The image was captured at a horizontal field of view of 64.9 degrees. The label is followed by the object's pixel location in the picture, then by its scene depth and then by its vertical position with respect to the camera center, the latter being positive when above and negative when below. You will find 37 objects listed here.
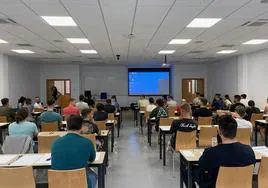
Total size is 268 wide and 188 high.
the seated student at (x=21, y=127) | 3.37 -0.61
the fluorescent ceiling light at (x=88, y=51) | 8.05 +1.45
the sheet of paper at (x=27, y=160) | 2.34 -0.82
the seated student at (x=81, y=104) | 6.27 -0.47
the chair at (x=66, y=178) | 1.90 -0.81
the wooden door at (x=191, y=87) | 13.03 +0.06
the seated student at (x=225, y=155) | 1.95 -0.63
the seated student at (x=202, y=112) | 5.65 -0.65
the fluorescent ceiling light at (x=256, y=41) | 6.39 +1.44
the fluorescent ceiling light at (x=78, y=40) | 5.99 +1.42
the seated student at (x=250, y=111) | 5.68 -0.64
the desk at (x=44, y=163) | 2.31 -0.82
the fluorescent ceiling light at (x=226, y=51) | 8.38 +1.47
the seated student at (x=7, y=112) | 5.62 -0.61
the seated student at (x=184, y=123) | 3.67 -0.61
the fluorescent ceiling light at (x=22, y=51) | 7.73 +1.45
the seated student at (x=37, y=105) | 8.06 -0.61
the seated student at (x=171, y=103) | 8.28 -0.60
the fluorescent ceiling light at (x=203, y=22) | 4.28 +1.40
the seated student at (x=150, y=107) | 6.78 -0.60
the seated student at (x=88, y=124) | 3.57 -0.61
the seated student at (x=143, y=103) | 8.24 -0.58
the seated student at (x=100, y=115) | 5.14 -0.64
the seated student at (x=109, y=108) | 6.57 -0.61
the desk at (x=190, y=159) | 2.36 -0.80
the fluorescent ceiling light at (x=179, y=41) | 6.23 +1.43
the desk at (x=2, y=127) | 4.92 -0.89
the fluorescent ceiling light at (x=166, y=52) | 8.15 +1.45
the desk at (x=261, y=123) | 4.75 -0.84
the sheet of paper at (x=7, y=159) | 2.39 -0.82
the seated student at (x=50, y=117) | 4.69 -0.62
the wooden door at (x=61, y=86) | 12.51 +0.18
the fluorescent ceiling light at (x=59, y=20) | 4.08 +1.40
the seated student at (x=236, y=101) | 6.14 -0.43
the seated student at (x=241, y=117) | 3.82 -0.54
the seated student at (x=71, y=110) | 5.55 -0.57
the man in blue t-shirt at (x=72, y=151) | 2.11 -0.63
